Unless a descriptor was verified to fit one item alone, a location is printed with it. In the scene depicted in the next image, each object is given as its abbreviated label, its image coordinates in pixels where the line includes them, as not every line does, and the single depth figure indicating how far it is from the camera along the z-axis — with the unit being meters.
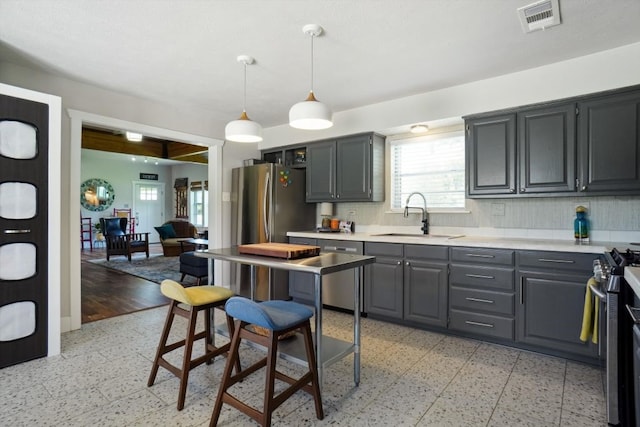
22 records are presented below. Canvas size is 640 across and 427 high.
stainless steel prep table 1.87
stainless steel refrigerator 4.30
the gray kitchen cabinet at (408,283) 3.16
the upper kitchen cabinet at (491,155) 3.08
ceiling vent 2.08
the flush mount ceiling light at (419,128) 3.74
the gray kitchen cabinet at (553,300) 2.53
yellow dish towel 2.12
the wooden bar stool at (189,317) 2.06
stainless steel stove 1.71
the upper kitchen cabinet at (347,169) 4.01
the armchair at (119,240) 7.47
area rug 5.83
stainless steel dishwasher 3.74
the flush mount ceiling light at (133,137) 5.92
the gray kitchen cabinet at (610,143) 2.57
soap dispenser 2.88
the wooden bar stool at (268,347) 1.68
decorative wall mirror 9.56
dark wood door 2.45
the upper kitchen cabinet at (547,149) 2.80
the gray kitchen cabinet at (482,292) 2.83
